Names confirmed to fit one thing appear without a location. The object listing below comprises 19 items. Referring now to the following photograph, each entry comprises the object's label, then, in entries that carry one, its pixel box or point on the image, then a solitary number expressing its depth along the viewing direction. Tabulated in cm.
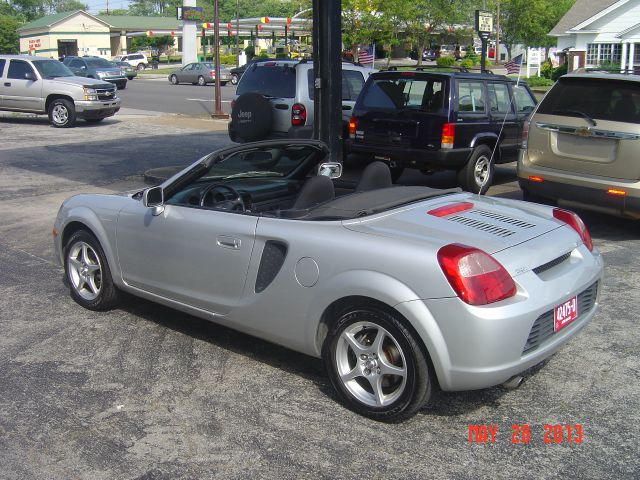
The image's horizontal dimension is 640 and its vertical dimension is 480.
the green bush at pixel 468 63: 4317
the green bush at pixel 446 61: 4065
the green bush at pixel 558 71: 4159
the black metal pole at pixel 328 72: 987
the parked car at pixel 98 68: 3556
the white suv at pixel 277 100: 1199
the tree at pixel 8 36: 6269
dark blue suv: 1019
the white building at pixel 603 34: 4266
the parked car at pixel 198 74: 4347
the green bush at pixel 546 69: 4549
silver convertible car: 373
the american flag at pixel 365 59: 2922
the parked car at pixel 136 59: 6694
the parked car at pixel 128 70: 5094
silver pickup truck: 2028
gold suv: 765
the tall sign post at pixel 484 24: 1715
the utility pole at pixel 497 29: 5393
